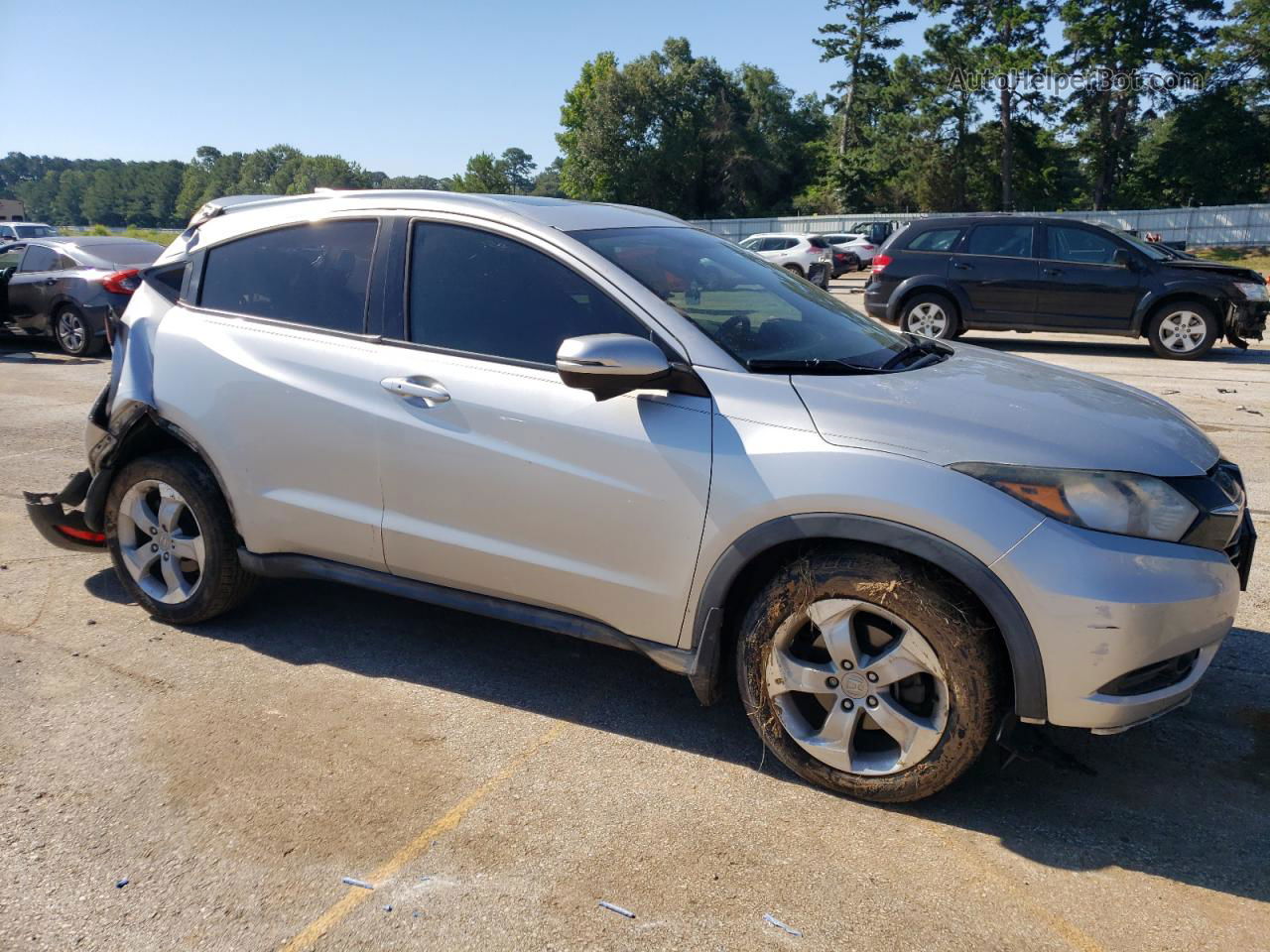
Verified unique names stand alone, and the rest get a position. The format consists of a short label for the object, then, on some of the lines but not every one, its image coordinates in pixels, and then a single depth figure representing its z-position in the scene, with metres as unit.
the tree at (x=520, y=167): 144.62
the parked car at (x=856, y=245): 35.25
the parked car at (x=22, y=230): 32.84
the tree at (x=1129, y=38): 48.28
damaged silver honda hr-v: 2.84
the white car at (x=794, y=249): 28.69
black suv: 12.47
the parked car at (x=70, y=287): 13.38
